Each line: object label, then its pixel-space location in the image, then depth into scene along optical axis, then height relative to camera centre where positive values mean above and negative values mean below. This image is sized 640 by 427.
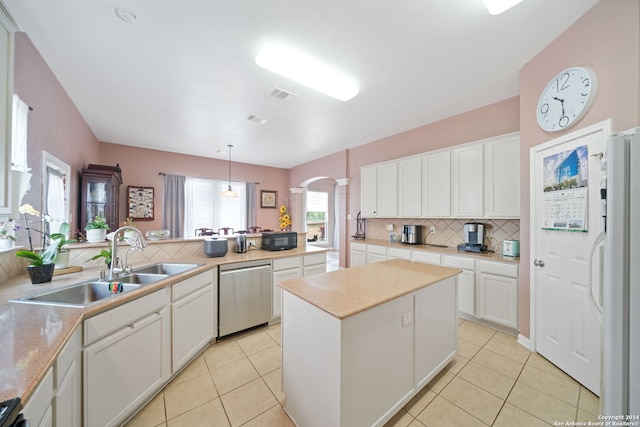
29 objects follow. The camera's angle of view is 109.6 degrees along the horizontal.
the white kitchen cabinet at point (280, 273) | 2.72 -0.74
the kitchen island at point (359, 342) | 1.17 -0.78
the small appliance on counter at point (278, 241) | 3.05 -0.38
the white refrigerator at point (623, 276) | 0.92 -0.25
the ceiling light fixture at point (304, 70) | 1.99 +1.41
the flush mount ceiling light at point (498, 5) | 1.51 +1.43
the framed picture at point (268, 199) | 6.56 +0.42
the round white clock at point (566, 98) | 1.68 +0.95
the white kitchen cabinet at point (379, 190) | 3.87 +0.43
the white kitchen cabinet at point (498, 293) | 2.42 -0.88
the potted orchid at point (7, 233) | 1.62 -0.17
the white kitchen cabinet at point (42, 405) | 0.73 -0.68
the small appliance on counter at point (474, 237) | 2.93 -0.29
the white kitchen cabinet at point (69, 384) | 0.93 -0.79
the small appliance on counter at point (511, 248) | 2.60 -0.38
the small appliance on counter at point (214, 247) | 2.61 -0.41
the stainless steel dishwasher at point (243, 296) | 2.37 -0.91
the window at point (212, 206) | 5.53 +0.16
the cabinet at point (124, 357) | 1.22 -0.92
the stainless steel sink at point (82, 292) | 1.47 -0.56
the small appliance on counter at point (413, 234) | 3.66 -0.33
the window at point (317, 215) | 7.62 -0.06
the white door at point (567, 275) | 1.66 -0.51
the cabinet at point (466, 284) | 2.74 -0.86
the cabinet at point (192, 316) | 1.83 -0.94
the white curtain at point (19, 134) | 1.73 +0.62
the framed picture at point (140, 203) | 4.80 +0.19
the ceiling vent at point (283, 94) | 2.58 +1.40
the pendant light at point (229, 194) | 4.84 +0.40
